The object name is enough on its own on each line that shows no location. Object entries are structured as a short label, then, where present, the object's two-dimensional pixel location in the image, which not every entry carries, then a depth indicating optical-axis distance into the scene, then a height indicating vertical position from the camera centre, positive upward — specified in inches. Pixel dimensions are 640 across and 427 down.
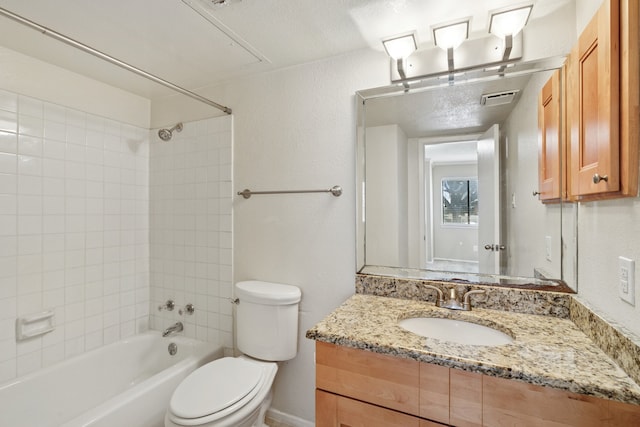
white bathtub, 56.4 -38.0
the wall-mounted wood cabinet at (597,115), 30.8 +12.8
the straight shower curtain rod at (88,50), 40.9 +27.2
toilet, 50.3 -31.6
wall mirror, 53.1 +6.0
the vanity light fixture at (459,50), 50.0 +30.5
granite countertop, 31.3 -17.0
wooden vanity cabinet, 31.7 -21.9
